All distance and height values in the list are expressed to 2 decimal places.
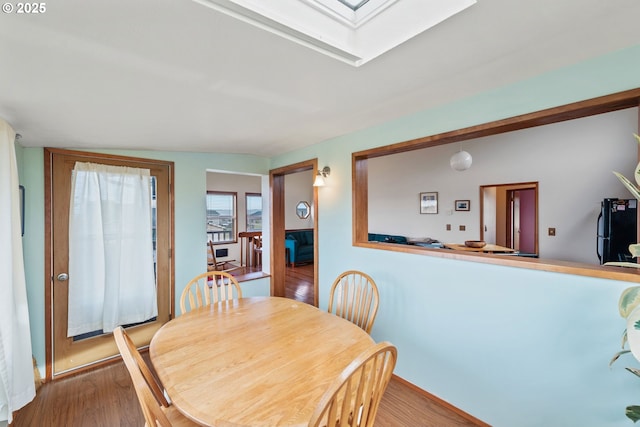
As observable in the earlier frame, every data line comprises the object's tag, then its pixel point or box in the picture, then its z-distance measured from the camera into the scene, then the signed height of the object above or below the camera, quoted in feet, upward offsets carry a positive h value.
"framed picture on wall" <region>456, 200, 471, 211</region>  16.24 +0.31
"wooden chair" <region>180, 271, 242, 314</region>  6.66 -2.17
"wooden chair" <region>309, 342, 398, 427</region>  2.72 -2.08
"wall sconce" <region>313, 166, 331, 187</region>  9.68 +1.35
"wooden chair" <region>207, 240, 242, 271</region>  16.21 -3.68
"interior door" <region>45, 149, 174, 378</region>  7.65 -1.76
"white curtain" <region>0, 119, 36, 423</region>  5.19 -1.82
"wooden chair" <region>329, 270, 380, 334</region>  6.66 -2.48
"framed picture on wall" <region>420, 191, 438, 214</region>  17.67 +0.55
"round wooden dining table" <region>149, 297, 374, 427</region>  3.23 -2.39
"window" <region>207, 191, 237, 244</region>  22.03 -0.38
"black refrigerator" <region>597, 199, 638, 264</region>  9.71 -0.74
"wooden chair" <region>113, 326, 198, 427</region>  2.90 -2.11
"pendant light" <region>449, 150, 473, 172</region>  11.56 +2.17
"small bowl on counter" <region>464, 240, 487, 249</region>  11.30 -1.51
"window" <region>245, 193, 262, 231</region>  23.63 +0.10
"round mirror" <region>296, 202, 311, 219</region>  27.02 +0.16
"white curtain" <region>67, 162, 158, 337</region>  8.04 -1.14
